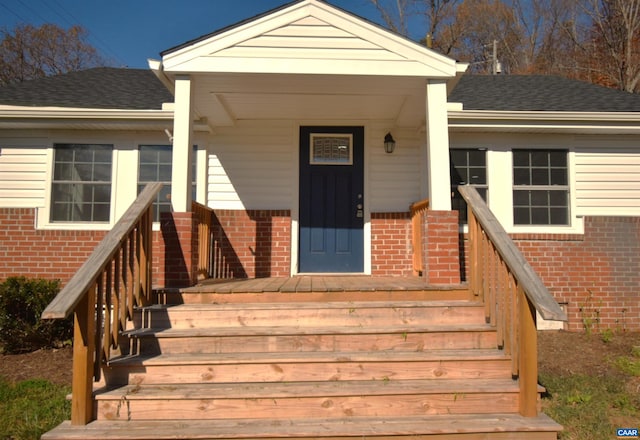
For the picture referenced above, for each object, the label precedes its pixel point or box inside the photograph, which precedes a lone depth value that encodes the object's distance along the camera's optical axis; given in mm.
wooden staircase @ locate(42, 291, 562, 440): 2982
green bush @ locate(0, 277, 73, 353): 5184
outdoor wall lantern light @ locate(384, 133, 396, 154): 6496
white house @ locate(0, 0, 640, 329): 6391
